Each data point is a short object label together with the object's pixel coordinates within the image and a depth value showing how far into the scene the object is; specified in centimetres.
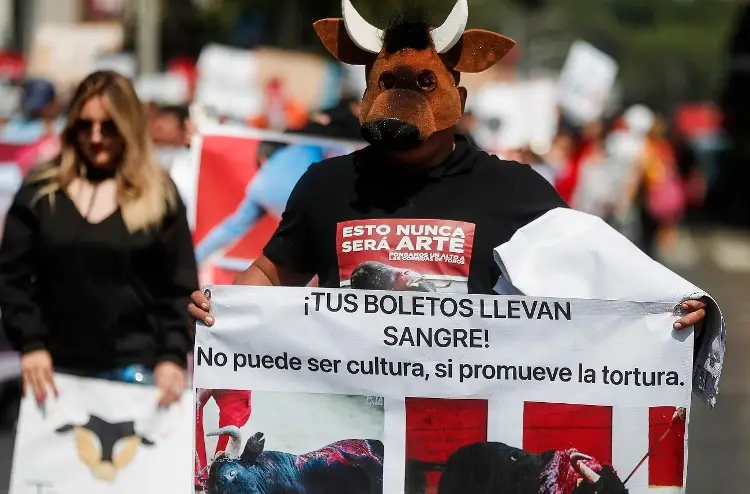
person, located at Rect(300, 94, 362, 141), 816
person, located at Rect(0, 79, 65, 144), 1237
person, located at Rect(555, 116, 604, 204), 1527
